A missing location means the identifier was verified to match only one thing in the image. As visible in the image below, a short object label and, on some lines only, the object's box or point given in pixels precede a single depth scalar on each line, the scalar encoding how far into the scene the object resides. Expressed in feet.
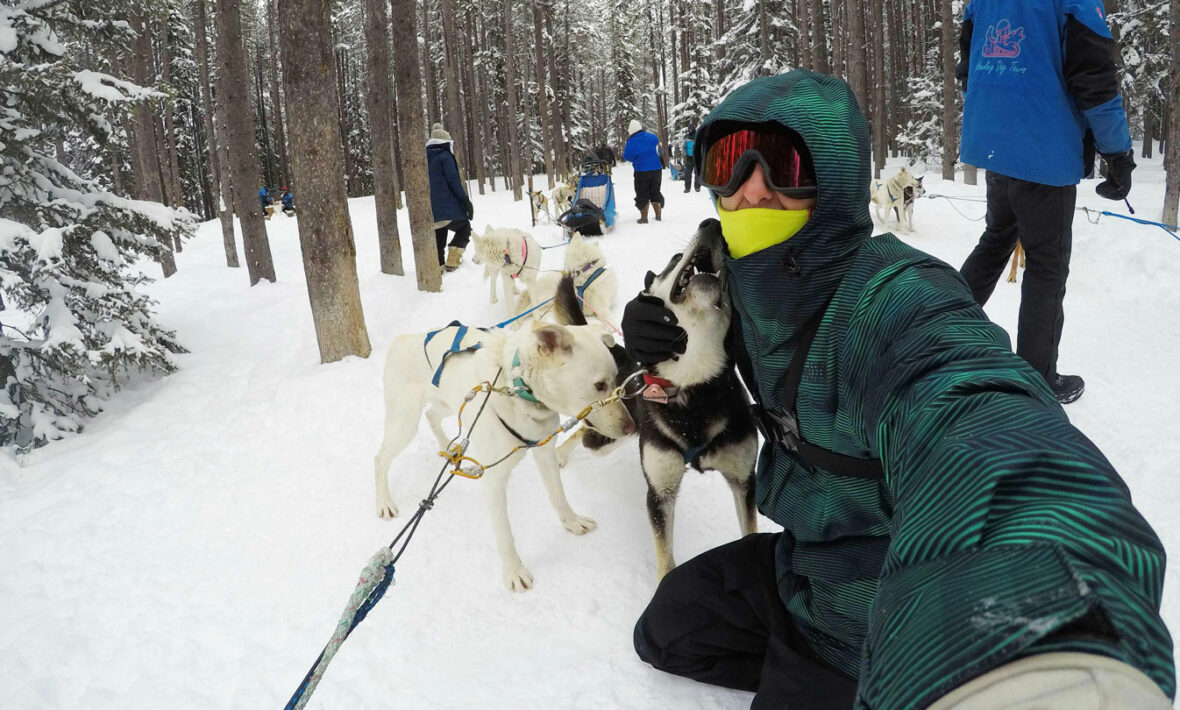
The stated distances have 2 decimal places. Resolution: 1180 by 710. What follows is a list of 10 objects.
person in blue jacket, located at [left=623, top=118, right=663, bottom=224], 42.70
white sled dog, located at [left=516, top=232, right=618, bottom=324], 20.95
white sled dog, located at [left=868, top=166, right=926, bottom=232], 35.40
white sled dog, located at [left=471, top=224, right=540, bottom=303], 24.50
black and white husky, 7.24
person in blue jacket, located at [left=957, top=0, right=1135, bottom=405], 9.74
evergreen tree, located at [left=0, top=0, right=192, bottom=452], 17.24
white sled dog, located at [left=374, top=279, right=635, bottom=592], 9.07
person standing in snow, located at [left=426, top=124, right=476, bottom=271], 32.37
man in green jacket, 1.85
